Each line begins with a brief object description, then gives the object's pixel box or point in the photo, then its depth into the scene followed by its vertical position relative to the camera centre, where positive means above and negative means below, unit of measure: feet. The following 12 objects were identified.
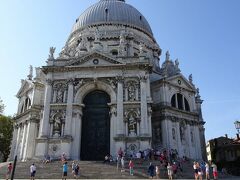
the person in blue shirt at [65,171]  43.01 -4.81
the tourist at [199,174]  44.61 -5.44
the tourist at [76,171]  46.00 -5.24
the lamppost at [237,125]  91.65 +11.06
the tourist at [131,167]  48.85 -4.35
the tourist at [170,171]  46.32 -4.92
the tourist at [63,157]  57.67 -2.74
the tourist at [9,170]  47.72 -5.30
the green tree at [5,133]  108.35 +7.40
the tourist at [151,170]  46.86 -4.92
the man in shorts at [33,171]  43.65 -4.96
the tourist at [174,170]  50.82 -5.15
